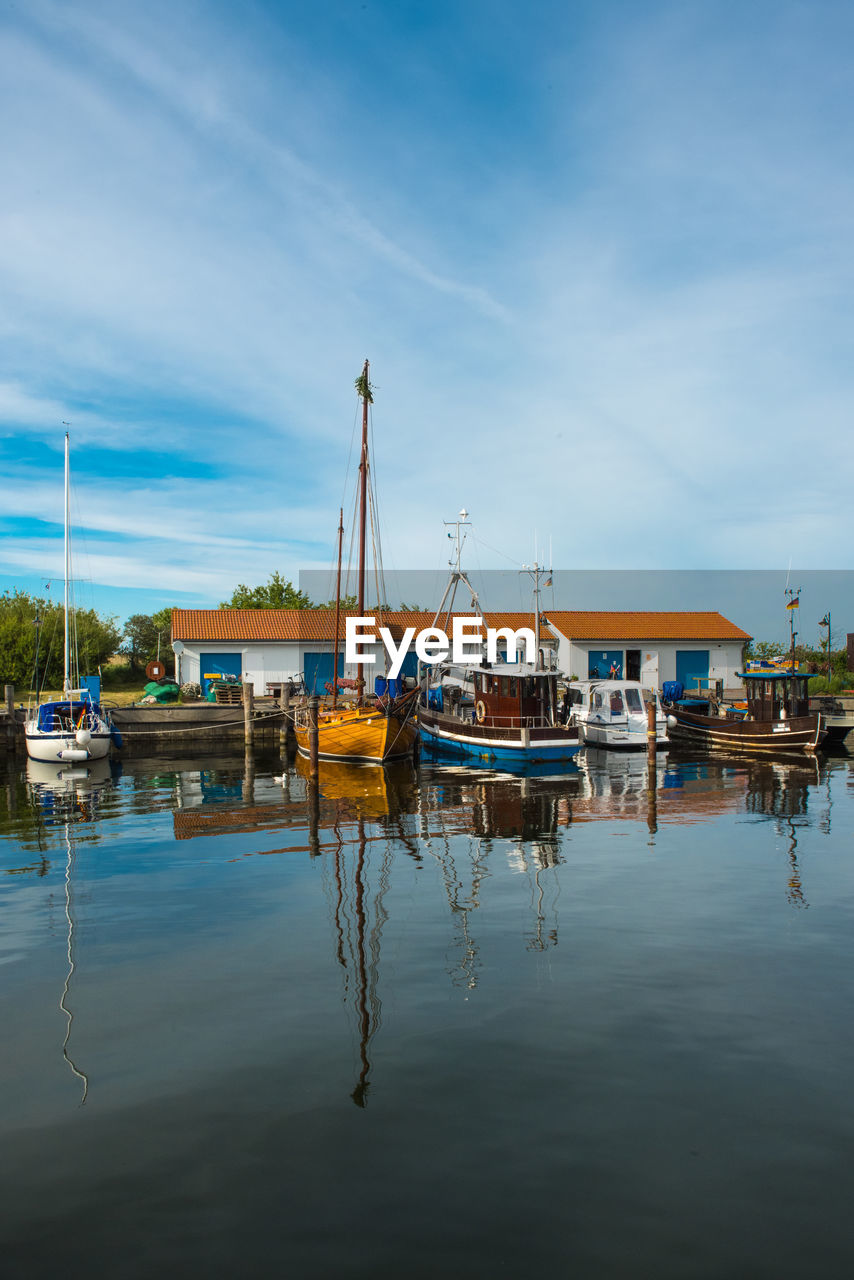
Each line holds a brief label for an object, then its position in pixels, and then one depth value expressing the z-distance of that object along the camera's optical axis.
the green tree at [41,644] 54.41
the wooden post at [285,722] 37.31
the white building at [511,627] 48.44
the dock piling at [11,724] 36.62
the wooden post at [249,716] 36.56
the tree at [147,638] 66.94
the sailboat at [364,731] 30.47
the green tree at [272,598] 75.75
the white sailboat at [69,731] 32.28
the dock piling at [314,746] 23.71
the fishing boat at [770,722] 33.78
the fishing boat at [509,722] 29.83
